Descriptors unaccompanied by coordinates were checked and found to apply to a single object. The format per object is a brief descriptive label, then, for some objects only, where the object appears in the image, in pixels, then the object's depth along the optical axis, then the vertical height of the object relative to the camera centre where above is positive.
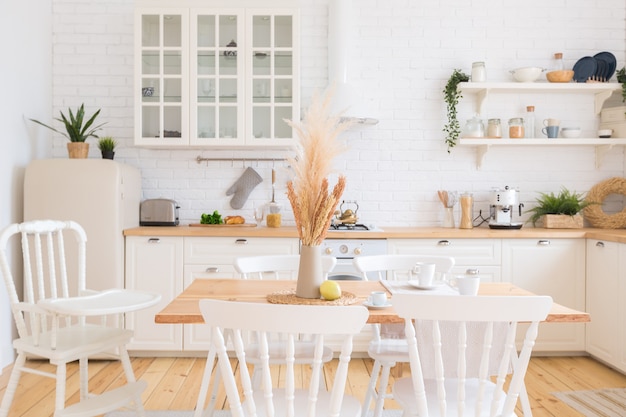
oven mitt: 4.56 +0.16
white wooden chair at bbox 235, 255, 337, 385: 2.40 -0.32
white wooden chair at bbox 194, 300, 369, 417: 1.51 -0.33
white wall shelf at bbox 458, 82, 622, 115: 4.33 +0.91
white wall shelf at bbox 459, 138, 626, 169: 4.32 +0.49
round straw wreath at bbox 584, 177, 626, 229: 4.34 +0.00
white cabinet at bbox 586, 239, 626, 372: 3.61 -0.63
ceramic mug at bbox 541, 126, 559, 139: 4.39 +0.59
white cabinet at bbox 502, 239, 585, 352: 3.98 -0.45
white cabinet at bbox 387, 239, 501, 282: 3.97 -0.32
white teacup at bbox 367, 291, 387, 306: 2.06 -0.34
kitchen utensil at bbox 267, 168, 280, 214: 4.47 +0.01
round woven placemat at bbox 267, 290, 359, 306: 2.09 -0.35
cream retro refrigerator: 3.81 +0.02
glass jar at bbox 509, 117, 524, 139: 4.38 +0.61
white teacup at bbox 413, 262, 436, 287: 2.36 -0.28
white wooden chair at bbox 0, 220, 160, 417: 2.37 -0.61
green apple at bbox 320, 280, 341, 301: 2.14 -0.32
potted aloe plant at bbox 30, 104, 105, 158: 4.09 +0.50
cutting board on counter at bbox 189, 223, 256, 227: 4.28 -0.15
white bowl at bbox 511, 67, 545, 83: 4.35 +1.02
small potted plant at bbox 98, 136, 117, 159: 4.26 +0.43
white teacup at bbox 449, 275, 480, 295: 2.16 -0.30
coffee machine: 4.27 +0.00
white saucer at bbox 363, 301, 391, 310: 2.03 -0.36
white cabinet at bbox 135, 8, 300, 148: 4.19 +0.95
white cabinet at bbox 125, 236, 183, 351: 3.96 -0.51
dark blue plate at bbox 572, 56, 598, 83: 4.45 +1.09
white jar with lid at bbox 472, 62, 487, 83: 4.38 +1.04
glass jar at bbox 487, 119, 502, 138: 4.39 +0.60
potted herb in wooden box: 4.31 -0.03
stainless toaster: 4.29 -0.05
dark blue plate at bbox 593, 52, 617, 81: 4.46 +1.15
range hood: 4.39 +1.28
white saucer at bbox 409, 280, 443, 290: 2.37 -0.33
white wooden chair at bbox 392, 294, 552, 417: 1.62 -0.34
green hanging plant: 4.42 +0.84
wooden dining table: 1.92 -0.36
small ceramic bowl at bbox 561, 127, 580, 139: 4.38 +0.58
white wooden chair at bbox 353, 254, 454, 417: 2.46 -0.62
